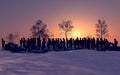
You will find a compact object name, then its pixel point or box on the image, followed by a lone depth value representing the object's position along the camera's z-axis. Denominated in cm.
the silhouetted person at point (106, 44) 1971
